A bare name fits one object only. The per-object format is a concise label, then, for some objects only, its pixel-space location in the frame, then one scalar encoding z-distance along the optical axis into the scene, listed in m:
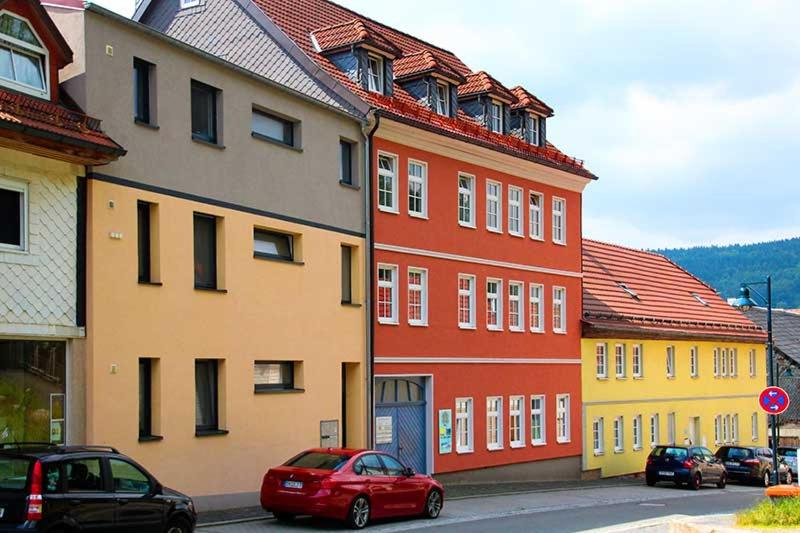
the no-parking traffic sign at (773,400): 29.08
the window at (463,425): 32.25
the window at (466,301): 32.91
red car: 20.00
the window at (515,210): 35.53
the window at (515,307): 35.53
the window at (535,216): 36.72
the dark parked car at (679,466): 38.16
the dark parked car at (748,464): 43.44
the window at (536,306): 36.66
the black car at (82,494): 13.88
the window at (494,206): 34.38
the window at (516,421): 35.03
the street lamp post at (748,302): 32.78
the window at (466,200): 33.03
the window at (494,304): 34.34
